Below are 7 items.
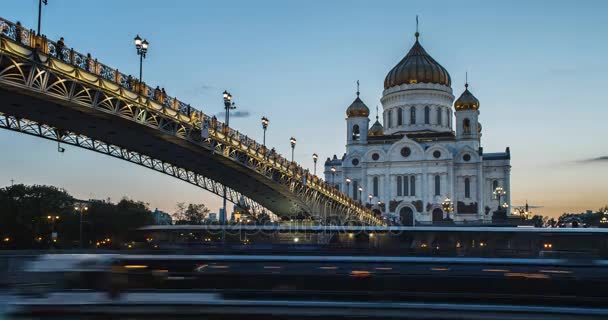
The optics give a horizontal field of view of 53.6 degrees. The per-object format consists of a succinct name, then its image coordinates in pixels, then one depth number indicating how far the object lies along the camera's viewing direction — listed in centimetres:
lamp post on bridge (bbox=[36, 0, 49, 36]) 3009
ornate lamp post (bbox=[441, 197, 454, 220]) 10645
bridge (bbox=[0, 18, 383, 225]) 2905
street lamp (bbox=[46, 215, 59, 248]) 6052
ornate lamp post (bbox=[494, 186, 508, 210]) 9780
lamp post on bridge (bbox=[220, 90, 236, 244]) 4419
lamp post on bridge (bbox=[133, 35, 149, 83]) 3525
